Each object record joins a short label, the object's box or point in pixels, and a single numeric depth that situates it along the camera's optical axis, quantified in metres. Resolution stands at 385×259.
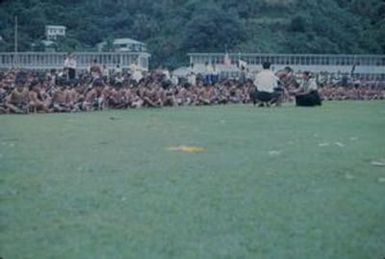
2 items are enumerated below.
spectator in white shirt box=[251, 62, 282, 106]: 20.61
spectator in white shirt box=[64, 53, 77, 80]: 24.95
